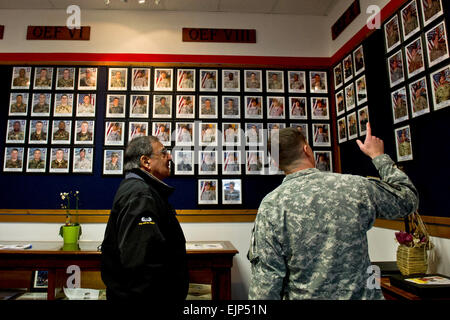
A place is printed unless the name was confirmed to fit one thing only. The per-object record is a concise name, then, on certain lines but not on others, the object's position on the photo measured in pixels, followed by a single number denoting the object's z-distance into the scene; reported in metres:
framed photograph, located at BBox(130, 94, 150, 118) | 3.51
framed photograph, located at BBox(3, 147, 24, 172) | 3.36
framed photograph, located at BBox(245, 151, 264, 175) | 3.47
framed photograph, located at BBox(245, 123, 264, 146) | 3.52
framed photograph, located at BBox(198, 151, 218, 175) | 3.44
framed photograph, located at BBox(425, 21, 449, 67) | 2.01
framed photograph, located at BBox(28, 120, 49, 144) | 3.43
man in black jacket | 1.23
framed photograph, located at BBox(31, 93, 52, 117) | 3.47
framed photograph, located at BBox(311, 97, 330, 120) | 3.62
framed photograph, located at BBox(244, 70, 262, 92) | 3.61
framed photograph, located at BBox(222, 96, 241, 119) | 3.56
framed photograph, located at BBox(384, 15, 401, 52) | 2.47
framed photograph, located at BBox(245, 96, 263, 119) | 3.57
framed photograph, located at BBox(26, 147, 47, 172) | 3.38
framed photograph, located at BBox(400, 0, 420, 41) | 2.27
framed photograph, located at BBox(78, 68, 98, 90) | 3.53
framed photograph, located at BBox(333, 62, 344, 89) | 3.39
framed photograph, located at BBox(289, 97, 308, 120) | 3.60
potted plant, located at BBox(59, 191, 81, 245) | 2.85
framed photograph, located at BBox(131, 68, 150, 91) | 3.55
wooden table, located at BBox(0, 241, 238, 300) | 2.52
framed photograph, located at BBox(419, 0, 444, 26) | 2.06
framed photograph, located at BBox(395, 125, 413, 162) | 2.30
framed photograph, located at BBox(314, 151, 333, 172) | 3.50
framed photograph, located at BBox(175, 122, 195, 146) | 3.46
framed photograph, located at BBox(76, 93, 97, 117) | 3.48
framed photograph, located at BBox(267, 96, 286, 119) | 3.58
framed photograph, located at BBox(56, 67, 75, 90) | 3.52
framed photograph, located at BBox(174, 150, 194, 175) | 3.42
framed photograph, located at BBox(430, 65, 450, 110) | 1.97
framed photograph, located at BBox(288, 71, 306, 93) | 3.65
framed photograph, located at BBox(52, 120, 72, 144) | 3.44
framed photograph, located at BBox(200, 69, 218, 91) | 3.59
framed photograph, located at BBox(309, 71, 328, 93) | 3.66
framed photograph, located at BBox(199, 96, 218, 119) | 3.54
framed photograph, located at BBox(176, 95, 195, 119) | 3.52
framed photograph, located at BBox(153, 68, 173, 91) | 3.56
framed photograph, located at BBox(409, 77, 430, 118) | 2.15
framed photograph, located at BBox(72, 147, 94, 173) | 3.38
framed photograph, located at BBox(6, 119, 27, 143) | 3.41
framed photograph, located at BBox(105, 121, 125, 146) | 3.44
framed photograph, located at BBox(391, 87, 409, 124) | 2.35
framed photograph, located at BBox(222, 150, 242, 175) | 3.47
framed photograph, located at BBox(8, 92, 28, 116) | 3.46
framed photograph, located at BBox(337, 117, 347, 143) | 3.32
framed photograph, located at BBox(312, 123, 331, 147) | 3.56
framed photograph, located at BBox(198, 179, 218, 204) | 3.40
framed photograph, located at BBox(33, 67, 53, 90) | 3.52
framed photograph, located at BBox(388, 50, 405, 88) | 2.41
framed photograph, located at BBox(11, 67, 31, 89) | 3.51
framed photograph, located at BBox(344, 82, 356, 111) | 3.13
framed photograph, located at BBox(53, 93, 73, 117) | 3.48
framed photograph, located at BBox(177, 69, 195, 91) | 3.57
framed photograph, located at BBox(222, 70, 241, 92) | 3.60
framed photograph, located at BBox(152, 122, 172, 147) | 3.46
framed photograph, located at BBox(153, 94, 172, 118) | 3.51
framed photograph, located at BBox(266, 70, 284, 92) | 3.62
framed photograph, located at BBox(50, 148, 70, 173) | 3.38
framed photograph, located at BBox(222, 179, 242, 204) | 3.42
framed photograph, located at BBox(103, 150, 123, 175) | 3.38
